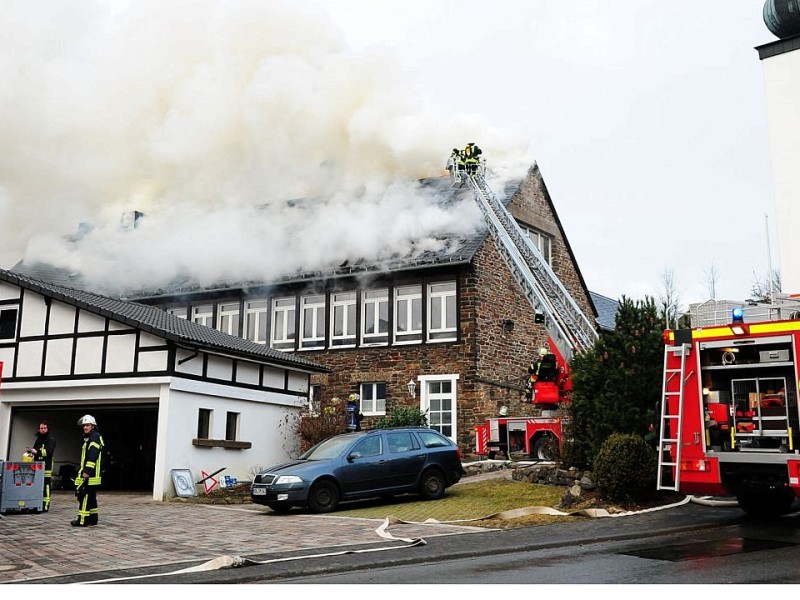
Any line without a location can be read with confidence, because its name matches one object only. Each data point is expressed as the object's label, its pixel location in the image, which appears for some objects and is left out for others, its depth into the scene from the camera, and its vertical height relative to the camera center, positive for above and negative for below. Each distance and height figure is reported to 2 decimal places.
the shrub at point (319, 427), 22.25 +0.98
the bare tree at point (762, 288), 38.93 +7.85
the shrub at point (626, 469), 13.97 -0.03
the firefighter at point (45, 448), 16.77 +0.36
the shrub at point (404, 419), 23.81 +1.26
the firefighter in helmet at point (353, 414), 23.36 +1.35
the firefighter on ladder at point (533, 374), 20.06 +2.01
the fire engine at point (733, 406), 11.45 +0.77
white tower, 36.19 +13.66
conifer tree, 15.35 +1.46
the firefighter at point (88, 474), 13.08 -0.09
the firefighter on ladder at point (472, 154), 25.69 +8.62
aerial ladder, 21.56 +4.92
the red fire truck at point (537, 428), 19.97 +0.87
